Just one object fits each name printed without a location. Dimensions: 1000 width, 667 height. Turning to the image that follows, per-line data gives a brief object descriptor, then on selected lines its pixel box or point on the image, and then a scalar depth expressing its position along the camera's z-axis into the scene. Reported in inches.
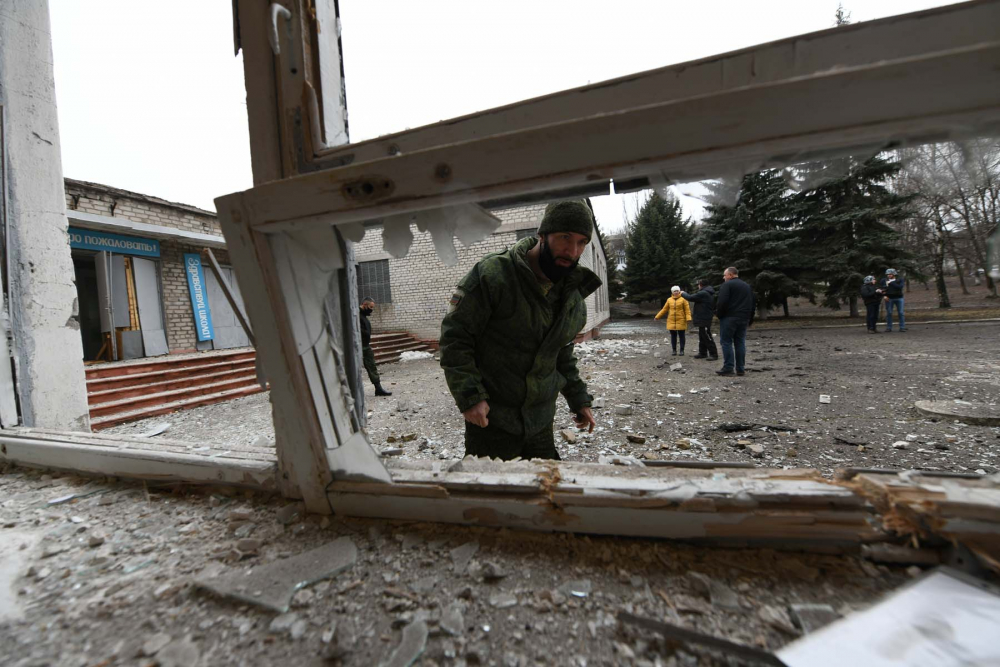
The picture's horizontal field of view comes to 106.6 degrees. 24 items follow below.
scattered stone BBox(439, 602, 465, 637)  29.0
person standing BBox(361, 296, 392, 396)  226.8
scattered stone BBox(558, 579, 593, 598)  31.4
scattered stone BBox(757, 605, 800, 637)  26.7
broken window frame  24.3
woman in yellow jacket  316.5
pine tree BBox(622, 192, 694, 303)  852.1
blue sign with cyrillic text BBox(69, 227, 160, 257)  317.7
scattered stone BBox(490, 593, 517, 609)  31.0
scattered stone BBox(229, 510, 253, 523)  44.7
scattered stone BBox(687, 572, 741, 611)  29.3
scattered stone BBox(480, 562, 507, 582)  33.7
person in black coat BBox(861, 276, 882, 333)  373.7
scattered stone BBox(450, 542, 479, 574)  35.6
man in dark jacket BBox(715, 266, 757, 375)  232.2
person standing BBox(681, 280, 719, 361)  281.1
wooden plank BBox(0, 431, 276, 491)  50.4
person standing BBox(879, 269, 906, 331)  358.3
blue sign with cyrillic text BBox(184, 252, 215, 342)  389.7
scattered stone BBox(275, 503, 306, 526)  43.8
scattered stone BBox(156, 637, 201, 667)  27.1
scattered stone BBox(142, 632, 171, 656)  28.0
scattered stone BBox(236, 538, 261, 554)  39.0
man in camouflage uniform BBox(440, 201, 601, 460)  71.2
